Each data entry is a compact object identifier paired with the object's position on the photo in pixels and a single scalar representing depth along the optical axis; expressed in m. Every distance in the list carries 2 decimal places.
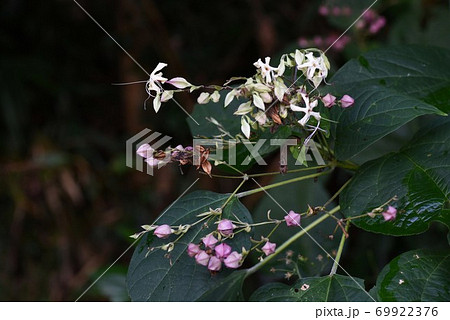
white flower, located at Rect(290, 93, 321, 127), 0.57
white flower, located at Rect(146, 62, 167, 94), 0.61
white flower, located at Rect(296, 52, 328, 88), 0.58
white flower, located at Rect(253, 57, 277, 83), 0.57
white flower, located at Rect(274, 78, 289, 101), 0.56
